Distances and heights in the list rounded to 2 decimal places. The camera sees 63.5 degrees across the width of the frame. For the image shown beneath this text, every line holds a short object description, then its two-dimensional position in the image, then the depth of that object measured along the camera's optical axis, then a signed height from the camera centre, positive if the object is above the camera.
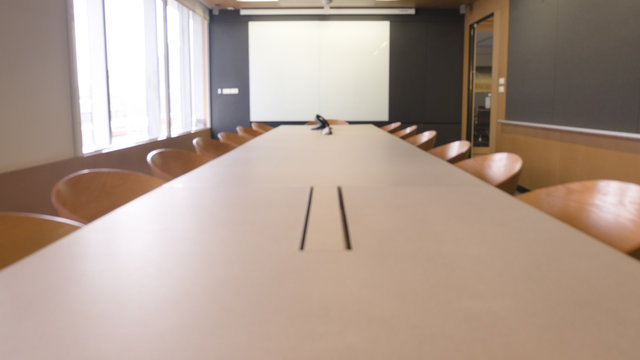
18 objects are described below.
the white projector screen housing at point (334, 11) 9.12 +1.70
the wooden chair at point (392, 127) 7.23 -0.28
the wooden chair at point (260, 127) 7.40 -0.28
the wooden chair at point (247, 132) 6.55 -0.30
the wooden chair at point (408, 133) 6.21 -0.31
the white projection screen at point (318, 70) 9.31 +0.68
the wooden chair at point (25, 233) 1.49 -0.36
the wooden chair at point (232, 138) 5.27 -0.31
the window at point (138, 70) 5.00 +0.47
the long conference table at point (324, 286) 0.67 -0.30
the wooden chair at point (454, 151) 3.52 -0.32
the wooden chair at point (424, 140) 4.73 -0.32
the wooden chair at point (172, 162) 3.01 -0.33
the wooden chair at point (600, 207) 1.64 -0.36
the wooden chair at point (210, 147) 4.20 -0.33
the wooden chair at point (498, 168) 2.39 -0.33
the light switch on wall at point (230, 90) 9.42 +0.33
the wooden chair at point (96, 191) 2.05 -0.36
